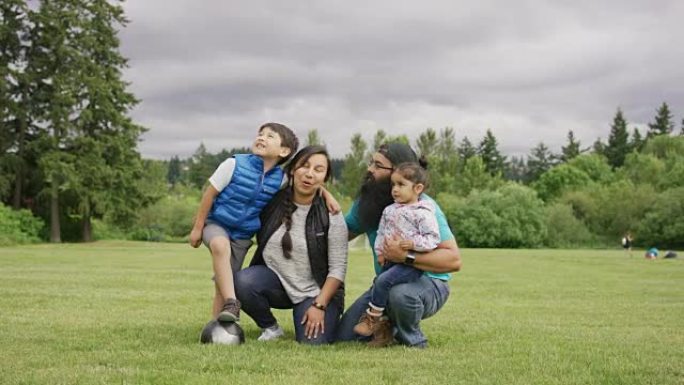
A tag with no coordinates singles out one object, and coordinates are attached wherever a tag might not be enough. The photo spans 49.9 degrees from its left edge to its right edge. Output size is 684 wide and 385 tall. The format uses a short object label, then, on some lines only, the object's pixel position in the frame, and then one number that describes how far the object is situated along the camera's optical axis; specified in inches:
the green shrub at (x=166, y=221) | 2325.3
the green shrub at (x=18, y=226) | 1626.5
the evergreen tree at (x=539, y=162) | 4542.3
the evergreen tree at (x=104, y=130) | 1716.3
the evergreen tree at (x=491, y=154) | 4217.5
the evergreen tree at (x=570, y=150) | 4526.1
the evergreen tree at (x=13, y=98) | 1708.9
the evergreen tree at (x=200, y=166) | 4904.0
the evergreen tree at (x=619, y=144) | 4234.7
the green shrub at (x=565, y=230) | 2741.1
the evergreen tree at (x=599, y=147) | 4339.8
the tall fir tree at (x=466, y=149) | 4578.7
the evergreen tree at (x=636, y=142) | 4234.7
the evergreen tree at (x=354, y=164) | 3213.6
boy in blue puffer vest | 252.5
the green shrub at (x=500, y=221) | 2672.2
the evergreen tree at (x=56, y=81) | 1692.9
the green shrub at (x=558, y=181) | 3683.6
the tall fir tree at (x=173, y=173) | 7444.9
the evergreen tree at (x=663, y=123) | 4345.5
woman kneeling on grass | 257.9
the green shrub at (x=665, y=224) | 2532.0
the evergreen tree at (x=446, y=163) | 3319.4
